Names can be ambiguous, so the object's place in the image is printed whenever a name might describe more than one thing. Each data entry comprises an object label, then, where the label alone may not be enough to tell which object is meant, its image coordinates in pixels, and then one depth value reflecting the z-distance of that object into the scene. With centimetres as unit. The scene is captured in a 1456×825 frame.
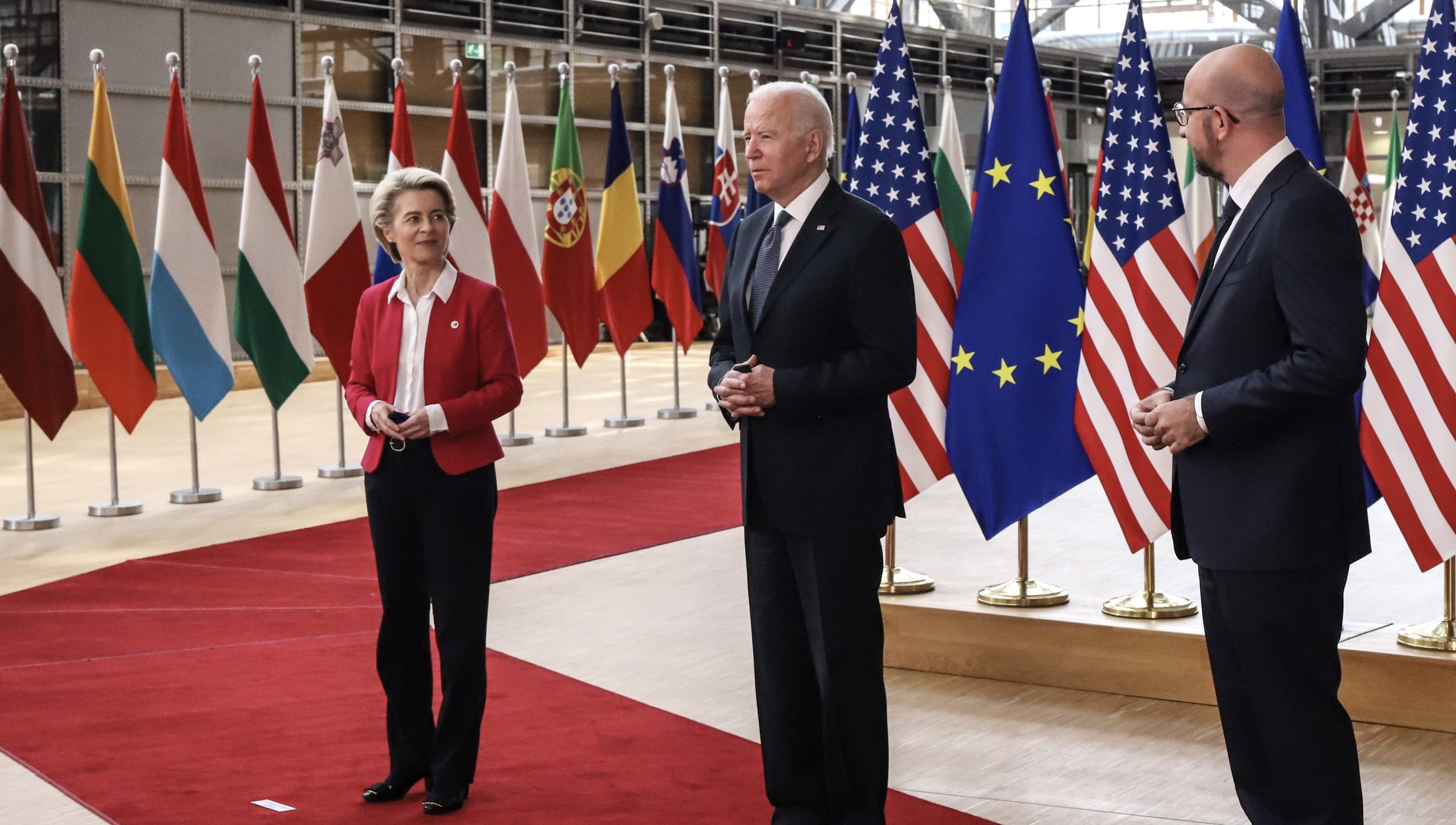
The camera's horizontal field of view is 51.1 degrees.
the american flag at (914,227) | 512
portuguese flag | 1095
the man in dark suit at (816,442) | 302
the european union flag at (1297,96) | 459
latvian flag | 782
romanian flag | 1157
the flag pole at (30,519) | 800
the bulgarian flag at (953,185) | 740
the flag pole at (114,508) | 839
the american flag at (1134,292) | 460
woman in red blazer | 356
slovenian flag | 1198
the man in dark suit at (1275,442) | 260
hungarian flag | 860
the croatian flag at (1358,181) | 1181
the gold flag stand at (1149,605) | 474
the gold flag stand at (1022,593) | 494
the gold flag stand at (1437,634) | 424
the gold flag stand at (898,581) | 524
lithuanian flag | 815
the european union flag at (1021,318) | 486
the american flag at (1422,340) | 422
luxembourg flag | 833
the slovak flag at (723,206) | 1287
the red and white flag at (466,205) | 963
